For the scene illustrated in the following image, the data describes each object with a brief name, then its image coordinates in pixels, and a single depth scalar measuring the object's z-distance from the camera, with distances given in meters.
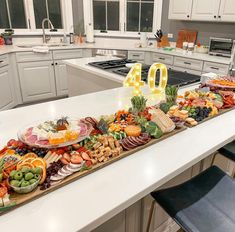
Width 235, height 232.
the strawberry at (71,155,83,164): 0.91
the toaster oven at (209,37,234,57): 3.59
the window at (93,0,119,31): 4.79
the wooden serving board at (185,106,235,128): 1.32
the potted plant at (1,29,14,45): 4.07
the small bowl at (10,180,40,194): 0.77
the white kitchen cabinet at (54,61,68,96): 4.21
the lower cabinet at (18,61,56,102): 3.96
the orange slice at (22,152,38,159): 0.91
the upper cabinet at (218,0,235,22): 3.47
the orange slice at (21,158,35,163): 0.87
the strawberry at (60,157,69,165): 0.91
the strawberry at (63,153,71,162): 0.93
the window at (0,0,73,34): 4.27
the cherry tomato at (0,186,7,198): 0.74
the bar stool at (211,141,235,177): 1.52
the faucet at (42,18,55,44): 4.30
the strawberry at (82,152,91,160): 0.95
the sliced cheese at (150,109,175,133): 1.19
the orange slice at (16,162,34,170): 0.84
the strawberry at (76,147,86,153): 0.98
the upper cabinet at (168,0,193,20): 4.00
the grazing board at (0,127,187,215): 0.75
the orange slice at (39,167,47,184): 0.83
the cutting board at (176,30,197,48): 4.39
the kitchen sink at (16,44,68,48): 4.19
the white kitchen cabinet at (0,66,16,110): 3.58
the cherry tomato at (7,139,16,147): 1.03
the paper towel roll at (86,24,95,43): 4.66
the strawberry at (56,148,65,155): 0.97
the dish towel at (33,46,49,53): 3.86
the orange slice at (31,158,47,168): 0.86
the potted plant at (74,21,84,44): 4.65
